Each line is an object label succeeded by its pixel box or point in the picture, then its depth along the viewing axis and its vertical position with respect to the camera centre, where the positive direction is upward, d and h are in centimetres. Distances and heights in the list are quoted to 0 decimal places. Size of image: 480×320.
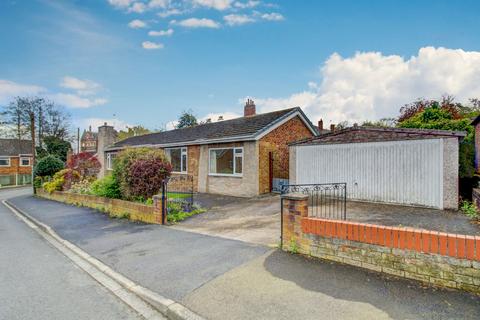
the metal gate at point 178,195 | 822 -164
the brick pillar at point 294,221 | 453 -111
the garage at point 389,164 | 812 -17
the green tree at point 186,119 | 4182 +636
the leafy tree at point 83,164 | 1858 -38
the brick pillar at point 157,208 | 816 -154
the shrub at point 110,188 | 1098 -125
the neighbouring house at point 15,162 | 4412 -57
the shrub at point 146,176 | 918 -61
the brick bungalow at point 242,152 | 1298 +35
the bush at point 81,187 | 1501 -172
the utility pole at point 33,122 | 3351 +494
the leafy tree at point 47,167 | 2367 -76
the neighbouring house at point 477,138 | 1358 +113
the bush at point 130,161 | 943 -9
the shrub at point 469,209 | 705 -147
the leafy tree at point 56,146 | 4141 +200
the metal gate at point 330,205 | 752 -161
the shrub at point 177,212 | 847 -186
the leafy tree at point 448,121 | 985 +251
